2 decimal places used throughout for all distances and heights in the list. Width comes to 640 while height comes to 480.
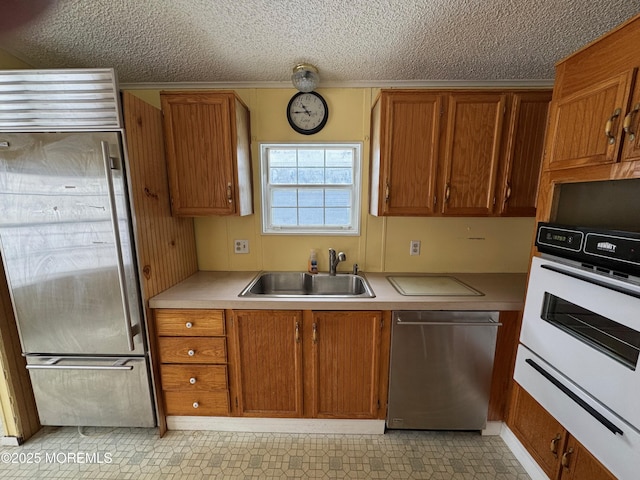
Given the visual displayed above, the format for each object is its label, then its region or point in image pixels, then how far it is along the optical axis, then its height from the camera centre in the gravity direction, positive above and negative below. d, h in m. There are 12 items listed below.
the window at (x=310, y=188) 2.00 +0.13
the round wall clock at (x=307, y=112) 1.87 +0.69
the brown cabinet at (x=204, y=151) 1.60 +0.35
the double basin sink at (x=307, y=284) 1.98 -0.65
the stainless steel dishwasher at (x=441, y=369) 1.47 -1.01
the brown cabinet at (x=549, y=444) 1.06 -1.16
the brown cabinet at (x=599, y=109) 0.90 +0.38
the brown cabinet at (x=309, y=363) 1.50 -0.99
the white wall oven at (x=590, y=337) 0.87 -0.56
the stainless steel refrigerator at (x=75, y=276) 1.30 -0.40
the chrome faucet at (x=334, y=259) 1.96 -0.44
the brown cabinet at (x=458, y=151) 1.55 +0.34
